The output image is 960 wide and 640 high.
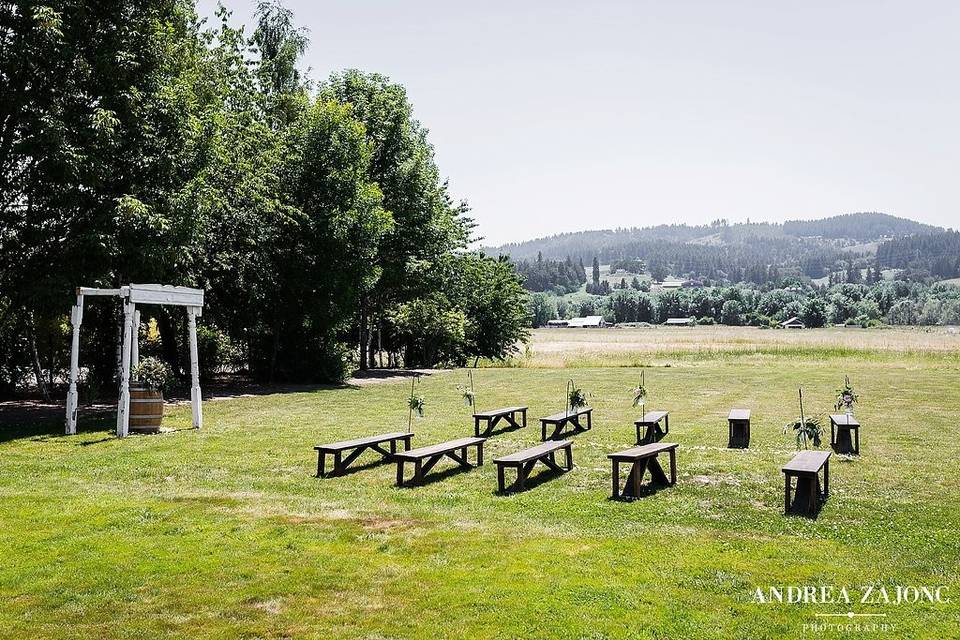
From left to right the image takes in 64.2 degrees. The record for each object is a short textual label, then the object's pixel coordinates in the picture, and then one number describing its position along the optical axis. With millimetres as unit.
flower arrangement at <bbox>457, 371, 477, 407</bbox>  22634
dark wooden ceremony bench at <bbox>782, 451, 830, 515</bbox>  9422
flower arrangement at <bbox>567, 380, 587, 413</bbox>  16266
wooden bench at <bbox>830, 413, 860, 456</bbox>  13641
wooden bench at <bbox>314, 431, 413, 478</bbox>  11969
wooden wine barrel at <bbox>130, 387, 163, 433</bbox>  16484
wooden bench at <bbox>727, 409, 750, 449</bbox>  14438
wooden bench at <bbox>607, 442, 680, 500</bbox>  10266
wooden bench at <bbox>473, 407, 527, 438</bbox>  15867
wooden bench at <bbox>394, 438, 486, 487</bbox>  11359
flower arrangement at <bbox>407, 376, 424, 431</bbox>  14500
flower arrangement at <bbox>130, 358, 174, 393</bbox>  16656
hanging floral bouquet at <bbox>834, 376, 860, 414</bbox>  14602
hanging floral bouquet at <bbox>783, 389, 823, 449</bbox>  11914
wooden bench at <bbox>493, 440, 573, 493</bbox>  10641
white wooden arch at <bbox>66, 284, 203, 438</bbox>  15977
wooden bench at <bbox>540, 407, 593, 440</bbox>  15273
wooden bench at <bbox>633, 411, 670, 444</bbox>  14594
